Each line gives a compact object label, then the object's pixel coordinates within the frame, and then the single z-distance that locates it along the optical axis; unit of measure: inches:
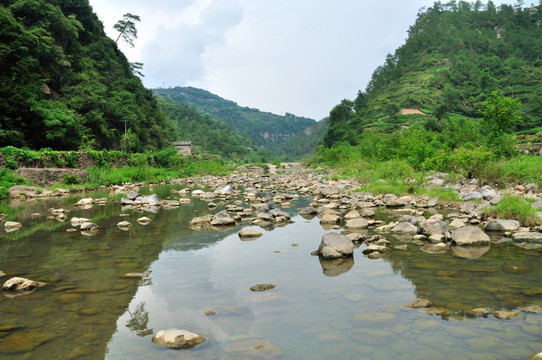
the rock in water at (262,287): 203.8
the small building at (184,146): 2246.3
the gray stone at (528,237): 297.9
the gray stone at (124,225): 392.8
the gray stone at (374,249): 275.6
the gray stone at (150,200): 595.4
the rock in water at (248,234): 347.6
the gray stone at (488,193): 481.0
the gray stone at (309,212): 485.1
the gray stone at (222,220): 405.7
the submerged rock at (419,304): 175.6
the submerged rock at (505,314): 159.3
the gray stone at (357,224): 374.3
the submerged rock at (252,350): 132.3
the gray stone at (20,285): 197.9
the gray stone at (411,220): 352.9
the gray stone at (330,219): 410.5
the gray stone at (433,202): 501.2
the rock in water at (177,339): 139.6
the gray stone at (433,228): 315.0
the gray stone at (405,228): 334.9
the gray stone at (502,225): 335.0
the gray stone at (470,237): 286.2
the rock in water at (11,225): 384.4
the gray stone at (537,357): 121.4
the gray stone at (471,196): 490.2
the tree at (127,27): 2252.7
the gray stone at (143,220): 427.9
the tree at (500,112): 658.8
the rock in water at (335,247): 264.1
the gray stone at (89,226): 378.9
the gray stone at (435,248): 273.3
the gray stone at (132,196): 631.0
